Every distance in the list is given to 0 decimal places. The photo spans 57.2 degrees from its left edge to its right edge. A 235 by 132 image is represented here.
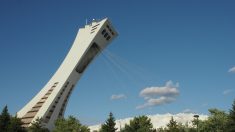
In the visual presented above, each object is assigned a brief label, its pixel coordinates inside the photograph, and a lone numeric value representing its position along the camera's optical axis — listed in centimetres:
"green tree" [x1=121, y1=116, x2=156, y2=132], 3526
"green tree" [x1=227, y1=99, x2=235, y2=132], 3100
